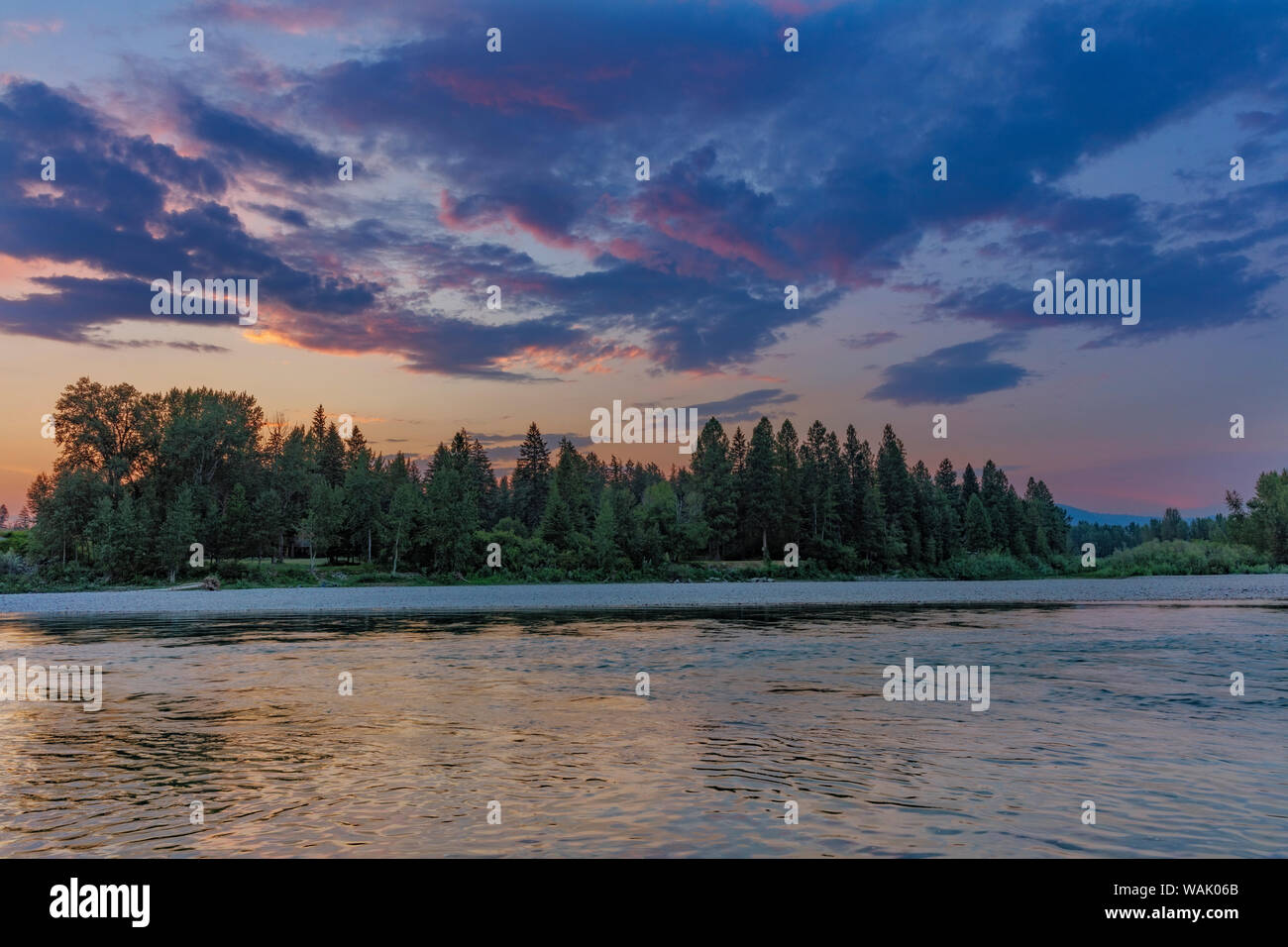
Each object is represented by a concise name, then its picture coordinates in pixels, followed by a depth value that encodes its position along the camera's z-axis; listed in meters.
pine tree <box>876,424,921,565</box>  158.12
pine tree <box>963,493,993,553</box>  173.00
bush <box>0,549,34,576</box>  90.88
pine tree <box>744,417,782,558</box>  141.88
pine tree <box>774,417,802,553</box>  144.00
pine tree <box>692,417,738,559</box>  143.25
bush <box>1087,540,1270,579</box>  122.00
